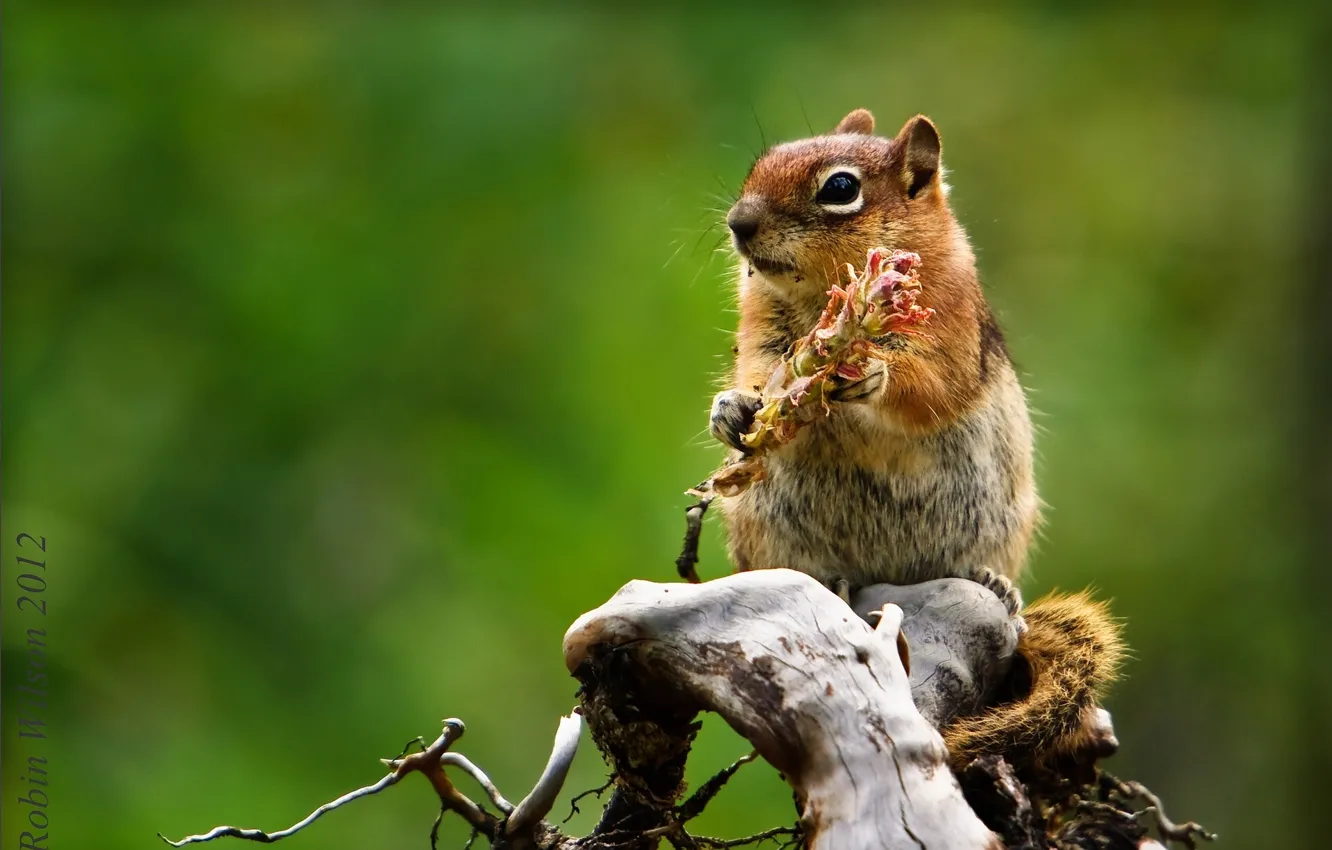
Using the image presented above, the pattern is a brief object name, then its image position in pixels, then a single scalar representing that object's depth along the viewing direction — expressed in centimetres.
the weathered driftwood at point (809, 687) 411
